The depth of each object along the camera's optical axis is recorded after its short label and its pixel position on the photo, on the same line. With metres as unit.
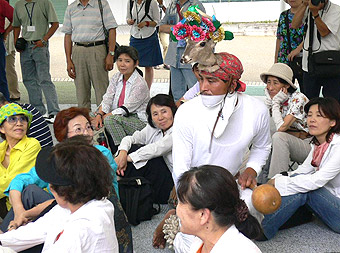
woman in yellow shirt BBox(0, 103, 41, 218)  3.30
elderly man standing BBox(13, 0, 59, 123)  6.05
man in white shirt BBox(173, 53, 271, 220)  2.69
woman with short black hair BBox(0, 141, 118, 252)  1.91
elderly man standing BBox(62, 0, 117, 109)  5.61
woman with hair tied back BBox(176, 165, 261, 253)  1.72
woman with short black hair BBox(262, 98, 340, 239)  3.11
